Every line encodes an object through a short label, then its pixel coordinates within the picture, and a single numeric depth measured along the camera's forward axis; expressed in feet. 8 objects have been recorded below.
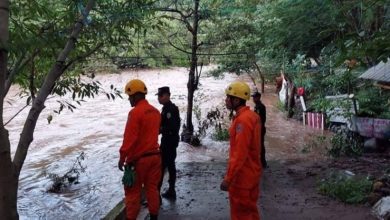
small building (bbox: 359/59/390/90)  32.09
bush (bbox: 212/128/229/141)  48.37
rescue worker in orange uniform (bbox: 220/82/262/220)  13.39
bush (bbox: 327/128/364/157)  37.78
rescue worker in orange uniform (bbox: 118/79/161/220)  15.96
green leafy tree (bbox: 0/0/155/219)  9.67
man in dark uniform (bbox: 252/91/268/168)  29.14
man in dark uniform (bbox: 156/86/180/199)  20.65
